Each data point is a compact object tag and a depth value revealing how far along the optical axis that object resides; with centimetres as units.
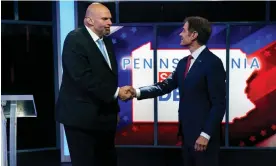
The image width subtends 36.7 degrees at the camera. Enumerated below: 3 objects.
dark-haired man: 242
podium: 243
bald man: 231
